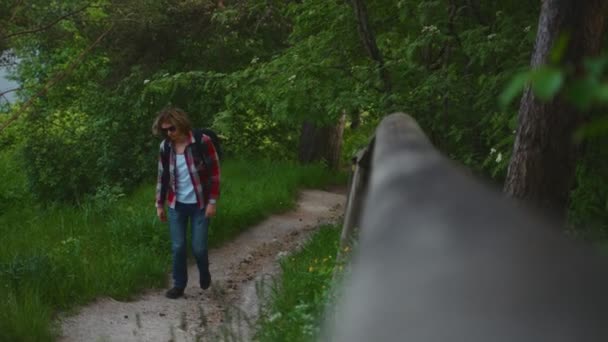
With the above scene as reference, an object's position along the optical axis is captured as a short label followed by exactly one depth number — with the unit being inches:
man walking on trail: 316.2
